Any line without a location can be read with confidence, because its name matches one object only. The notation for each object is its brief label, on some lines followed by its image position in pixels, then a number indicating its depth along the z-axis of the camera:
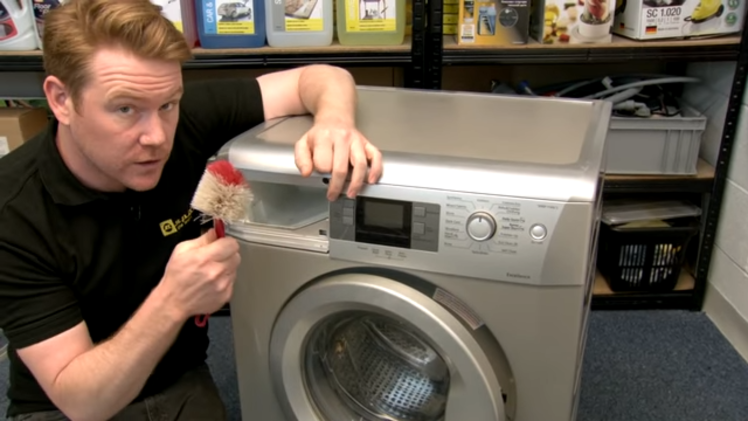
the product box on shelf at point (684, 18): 1.92
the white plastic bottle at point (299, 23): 1.92
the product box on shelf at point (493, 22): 1.90
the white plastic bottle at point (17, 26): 1.93
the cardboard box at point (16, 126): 2.11
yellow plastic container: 1.92
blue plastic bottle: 1.91
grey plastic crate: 2.07
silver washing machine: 1.05
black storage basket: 2.17
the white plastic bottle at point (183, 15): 1.89
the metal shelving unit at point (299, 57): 1.94
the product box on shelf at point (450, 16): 2.04
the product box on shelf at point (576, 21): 1.92
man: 1.02
